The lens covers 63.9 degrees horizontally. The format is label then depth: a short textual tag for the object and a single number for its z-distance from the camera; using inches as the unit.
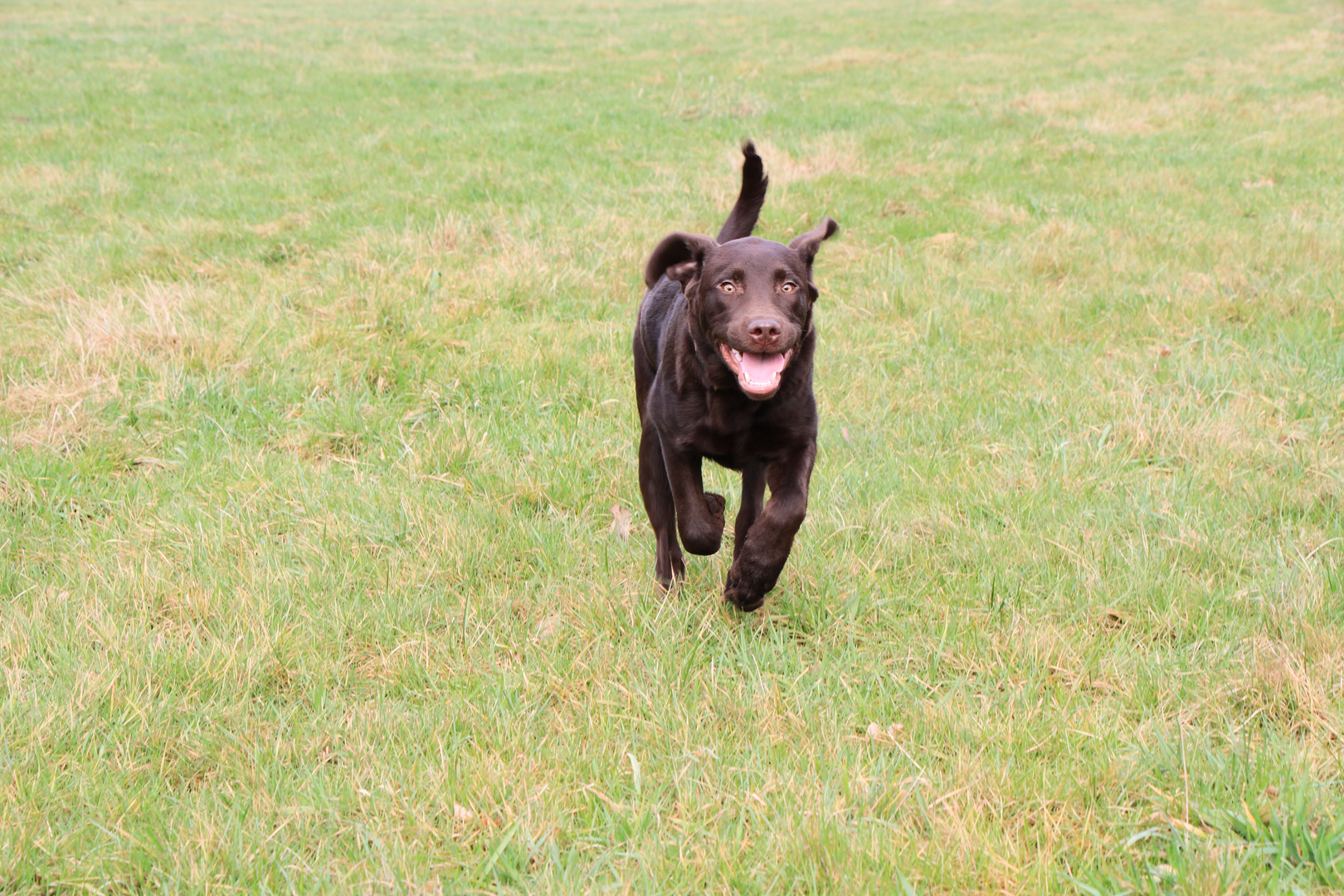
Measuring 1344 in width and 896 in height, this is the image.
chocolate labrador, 122.3
